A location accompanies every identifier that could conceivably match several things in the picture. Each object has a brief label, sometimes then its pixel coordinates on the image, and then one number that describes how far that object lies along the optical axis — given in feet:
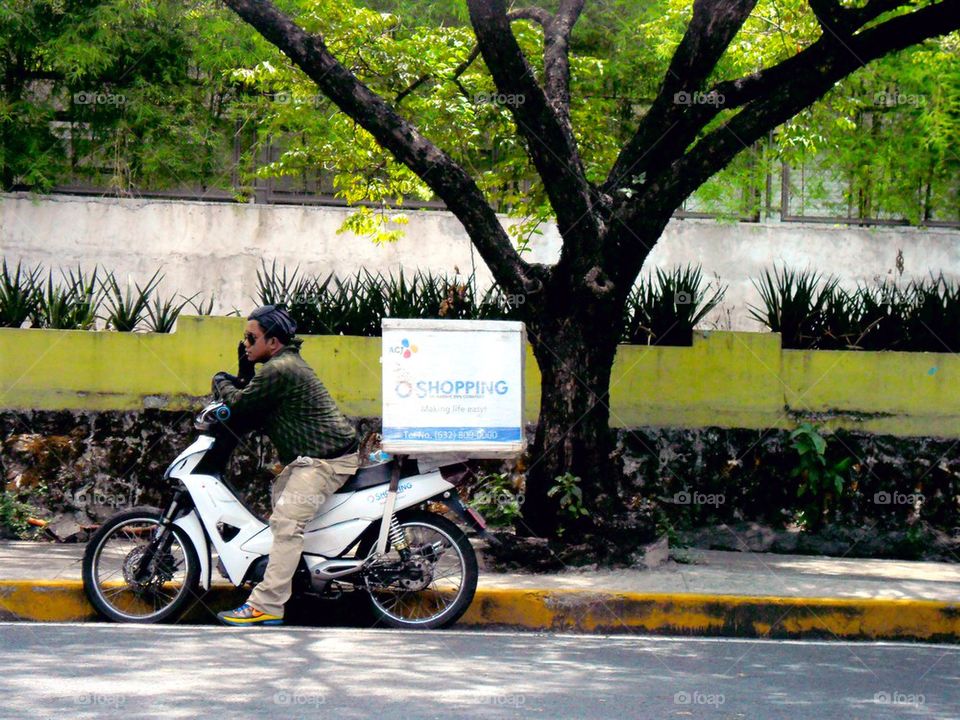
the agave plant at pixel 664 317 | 37.52
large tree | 30.14
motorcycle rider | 24.08
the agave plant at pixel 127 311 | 38.04
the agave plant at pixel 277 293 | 38.68
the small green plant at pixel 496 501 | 34.14
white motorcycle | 24.58
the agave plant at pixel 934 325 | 37.91
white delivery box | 26.30
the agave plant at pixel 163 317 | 38.32
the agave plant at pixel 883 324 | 38.14
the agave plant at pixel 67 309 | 38.19
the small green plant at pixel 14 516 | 34.35
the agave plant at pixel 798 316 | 38.14
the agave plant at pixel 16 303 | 38.22
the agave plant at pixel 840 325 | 38.09
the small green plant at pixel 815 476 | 35.45
